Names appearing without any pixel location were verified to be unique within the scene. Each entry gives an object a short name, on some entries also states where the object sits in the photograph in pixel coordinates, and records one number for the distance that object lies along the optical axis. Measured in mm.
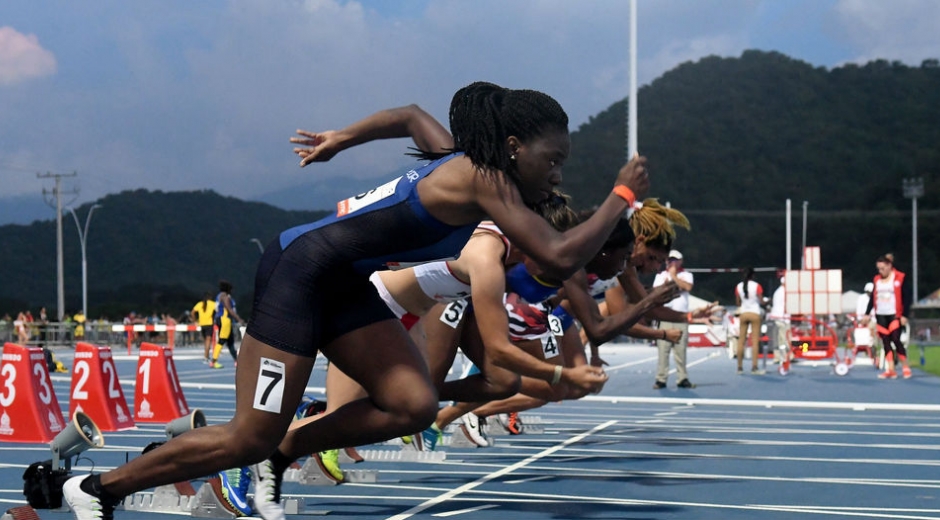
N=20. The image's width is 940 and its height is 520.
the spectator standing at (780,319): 24500
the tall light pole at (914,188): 86000
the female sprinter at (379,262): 4879
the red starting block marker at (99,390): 12102
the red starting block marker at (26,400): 10992
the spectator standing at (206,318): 30250
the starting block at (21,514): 5547
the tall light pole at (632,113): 21270
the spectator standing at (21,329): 38656
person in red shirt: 20891
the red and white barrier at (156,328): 36375
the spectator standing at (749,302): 22594
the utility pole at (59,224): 62875
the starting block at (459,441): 10320
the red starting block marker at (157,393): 13117
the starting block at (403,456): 9312
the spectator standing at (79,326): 44062
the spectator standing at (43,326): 42859
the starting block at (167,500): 6801
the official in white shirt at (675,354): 19391
